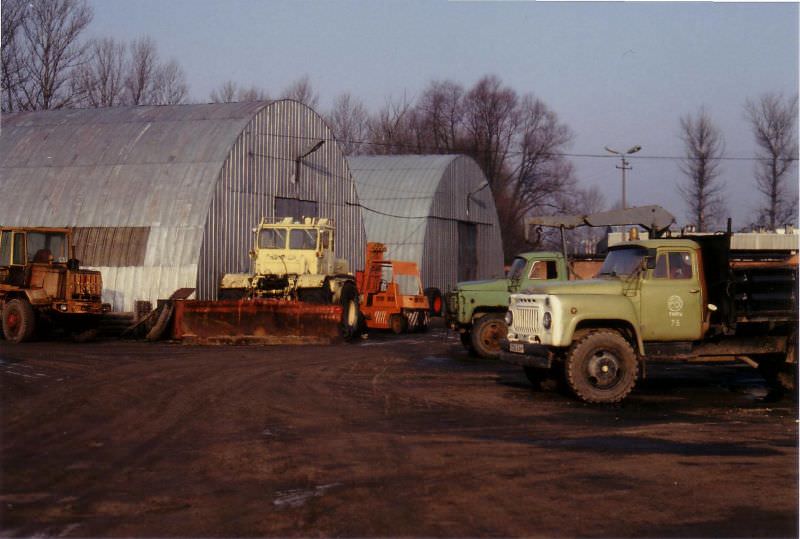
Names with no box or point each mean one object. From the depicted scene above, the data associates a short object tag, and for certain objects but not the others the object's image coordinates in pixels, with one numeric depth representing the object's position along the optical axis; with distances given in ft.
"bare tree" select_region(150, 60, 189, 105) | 200.34
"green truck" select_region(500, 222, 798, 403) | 44.37
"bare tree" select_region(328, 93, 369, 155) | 243.81
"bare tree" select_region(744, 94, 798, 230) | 154.10
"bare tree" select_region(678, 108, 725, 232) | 175.63
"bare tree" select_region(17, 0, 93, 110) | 168.86
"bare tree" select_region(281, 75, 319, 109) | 230.68
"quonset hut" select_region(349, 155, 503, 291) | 140.26
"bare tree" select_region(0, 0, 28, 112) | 161.89
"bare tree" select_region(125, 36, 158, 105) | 197.67
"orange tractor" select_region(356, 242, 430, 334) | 96.89
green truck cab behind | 65.21
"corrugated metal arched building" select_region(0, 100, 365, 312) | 93.25
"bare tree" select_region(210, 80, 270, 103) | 225.56
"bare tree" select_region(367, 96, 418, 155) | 244.83
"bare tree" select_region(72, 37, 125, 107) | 188.44
